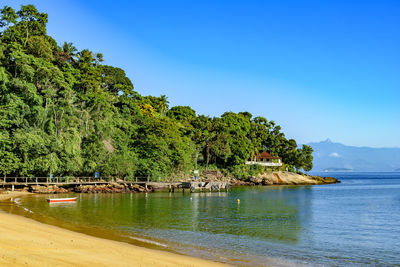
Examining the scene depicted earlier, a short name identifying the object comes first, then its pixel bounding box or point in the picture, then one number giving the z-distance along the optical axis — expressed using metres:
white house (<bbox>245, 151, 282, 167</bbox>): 102.88
